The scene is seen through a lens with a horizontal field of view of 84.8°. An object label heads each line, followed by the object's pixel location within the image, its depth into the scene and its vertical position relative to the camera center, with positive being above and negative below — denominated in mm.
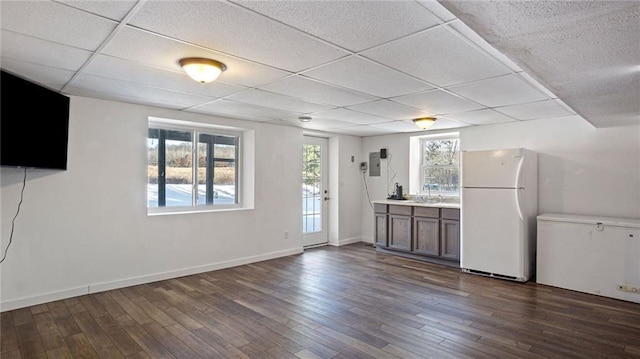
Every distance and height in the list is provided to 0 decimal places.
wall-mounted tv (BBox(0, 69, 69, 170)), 2850 +470
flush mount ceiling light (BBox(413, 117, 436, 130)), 4750 +781
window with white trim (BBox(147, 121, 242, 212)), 4574 +142
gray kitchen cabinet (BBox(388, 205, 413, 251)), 5711 -818
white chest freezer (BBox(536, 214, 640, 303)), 3717 -857
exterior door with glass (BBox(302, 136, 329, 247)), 6487 -267
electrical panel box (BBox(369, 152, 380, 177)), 6918 +275
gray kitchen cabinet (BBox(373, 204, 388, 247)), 6074 -839
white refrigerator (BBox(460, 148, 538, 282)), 4387 -448
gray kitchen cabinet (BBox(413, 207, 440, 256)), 5344 -823
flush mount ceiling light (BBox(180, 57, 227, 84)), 2543 +808
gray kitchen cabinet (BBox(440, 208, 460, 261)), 5110 -824
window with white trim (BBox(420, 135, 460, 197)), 5953 +216
